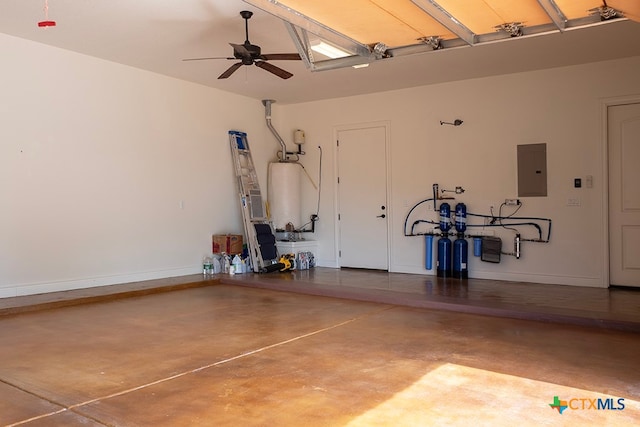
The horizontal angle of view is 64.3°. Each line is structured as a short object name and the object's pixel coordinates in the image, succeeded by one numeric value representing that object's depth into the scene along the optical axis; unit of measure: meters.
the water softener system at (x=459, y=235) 7.26
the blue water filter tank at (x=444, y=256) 7.69
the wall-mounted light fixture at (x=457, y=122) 7.72
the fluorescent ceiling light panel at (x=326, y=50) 5.05
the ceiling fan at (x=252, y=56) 5.22
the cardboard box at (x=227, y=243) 8.21
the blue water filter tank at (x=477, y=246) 7.49
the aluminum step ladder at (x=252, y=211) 8.34
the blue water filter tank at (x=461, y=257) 7.55
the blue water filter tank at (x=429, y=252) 7.94
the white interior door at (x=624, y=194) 6.60
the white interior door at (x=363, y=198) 8.58
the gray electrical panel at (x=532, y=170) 7.12
